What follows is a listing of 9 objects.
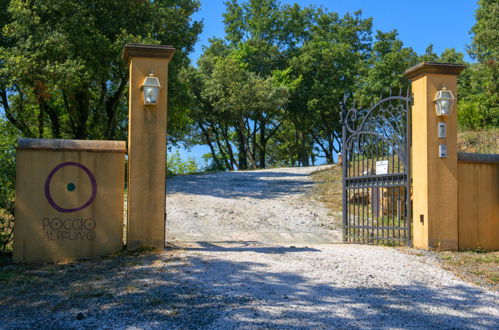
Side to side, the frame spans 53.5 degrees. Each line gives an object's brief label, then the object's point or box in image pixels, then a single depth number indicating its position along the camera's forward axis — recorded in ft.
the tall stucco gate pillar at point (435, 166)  26.27
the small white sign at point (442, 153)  26.50
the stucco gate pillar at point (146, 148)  23.36
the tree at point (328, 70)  118.32
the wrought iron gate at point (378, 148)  27.66
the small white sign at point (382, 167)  28.60
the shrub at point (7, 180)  24.21
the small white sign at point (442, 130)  26.58
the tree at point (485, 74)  76.64
